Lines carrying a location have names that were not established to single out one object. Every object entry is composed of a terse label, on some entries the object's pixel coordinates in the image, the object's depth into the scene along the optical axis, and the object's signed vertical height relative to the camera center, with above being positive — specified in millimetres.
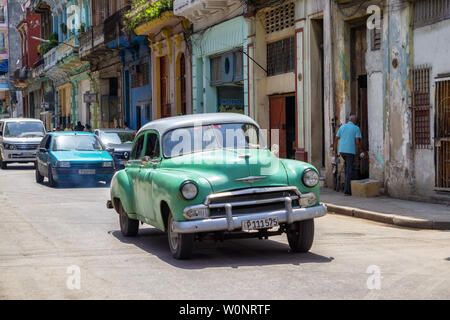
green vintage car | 8312 -433
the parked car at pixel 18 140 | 28984 +371
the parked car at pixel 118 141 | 23359 +230
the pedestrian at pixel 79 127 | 40219 +1125
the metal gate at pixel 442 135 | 14242 +136
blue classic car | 19938 -250
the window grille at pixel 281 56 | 20547 +2407
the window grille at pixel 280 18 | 20258 +3415
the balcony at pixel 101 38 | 33812 +5179
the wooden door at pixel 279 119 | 21312 +740
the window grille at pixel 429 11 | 14219 +2444
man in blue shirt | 15930 +4
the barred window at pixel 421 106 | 14781 +692
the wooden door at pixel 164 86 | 30297 +2408
